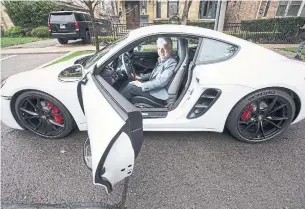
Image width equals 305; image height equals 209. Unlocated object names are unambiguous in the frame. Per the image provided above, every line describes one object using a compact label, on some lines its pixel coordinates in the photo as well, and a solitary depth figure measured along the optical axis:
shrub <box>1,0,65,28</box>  17.11
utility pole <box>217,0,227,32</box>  8.51
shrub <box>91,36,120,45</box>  9.99
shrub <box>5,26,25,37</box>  16.25
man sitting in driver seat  2.46
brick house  14.65
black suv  10.88
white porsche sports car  2.15
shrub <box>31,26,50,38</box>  14.78
